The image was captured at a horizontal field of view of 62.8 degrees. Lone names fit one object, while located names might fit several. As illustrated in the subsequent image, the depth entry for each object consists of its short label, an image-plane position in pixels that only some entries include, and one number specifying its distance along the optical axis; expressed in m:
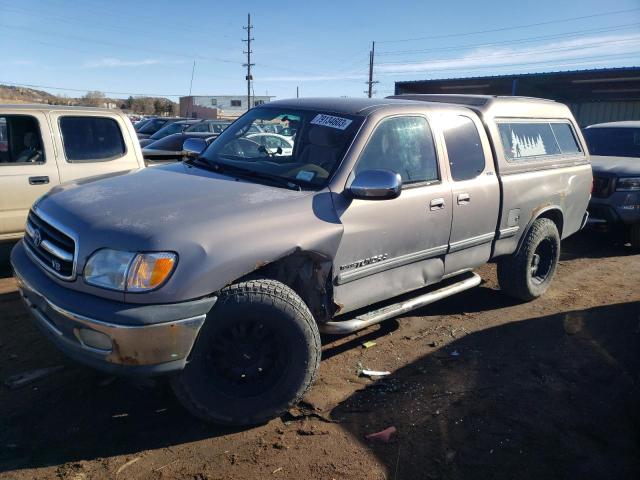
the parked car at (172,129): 15.63
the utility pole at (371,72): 46.56
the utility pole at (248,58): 47.56
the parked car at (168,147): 7.60
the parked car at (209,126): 16.11
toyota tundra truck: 2.64
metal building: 17.95
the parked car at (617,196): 7.23
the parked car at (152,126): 19.14
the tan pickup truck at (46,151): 5.31
